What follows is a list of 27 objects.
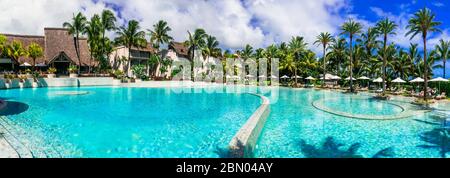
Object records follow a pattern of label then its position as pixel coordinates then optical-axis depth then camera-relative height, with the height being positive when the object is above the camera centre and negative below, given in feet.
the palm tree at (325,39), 134.88 +24.99
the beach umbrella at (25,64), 128.55 +9.99
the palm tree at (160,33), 165.17 +34.22
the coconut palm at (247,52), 194.18 +25.46
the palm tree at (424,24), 68.80 +17.29
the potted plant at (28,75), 110.73 +3.63
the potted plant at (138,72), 154.61 +7.21
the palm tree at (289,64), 150.20 +12.80
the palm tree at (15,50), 114.32 +15.74
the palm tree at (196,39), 171.48 +31.32
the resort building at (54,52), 136.67 +19.14
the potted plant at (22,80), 105.91 +1.26
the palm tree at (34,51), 122.62 +16.38
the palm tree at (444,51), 134.00 +18.22
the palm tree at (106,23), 147.95 +37.22
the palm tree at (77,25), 142.00 +34.34
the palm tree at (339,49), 157.39 +22.89
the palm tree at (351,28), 109.79 +25.34
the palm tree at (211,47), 183.73 +28.12
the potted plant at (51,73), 119.34 +4.98
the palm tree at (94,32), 141.59 +30.23
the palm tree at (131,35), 153.38 +30.56
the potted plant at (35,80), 110.63 +1.34
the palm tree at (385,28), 85.51 +20.06
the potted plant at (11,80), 101.35 +1.18
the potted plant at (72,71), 127.85 +6.76
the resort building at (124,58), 169.07 +18.24
